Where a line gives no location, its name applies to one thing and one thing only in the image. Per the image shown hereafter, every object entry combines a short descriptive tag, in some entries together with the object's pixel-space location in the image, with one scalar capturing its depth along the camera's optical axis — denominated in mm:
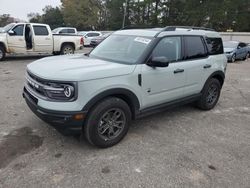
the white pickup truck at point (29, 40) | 8622
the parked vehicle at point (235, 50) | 11712
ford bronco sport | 2438
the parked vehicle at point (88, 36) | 17178
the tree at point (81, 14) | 38205
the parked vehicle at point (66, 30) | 15689
